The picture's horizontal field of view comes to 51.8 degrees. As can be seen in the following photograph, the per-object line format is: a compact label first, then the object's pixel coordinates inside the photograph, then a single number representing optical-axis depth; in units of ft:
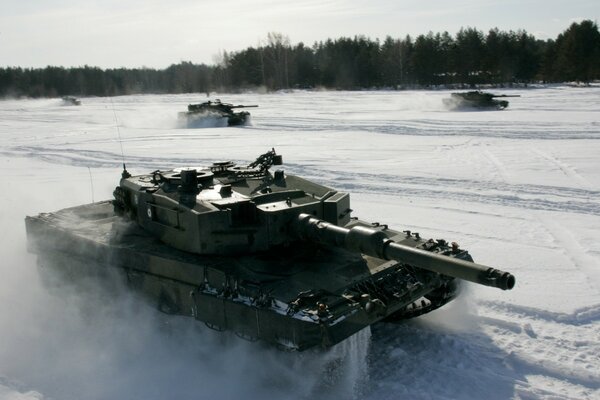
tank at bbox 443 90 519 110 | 117.83
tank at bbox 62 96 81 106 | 208.54
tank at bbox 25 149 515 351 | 20.24
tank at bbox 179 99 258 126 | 111.45
